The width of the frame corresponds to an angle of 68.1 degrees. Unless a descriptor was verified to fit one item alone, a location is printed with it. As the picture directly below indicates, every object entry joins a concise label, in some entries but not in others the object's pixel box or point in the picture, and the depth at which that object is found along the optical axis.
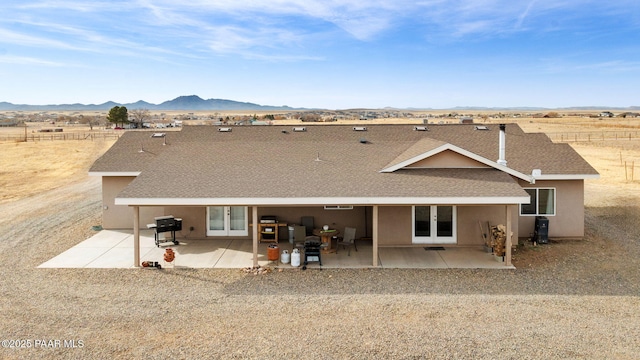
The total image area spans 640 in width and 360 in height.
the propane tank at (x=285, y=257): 14.26
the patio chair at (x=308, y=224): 16.81
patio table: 15.36
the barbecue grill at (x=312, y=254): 14.27
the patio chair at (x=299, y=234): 15.95
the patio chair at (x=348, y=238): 15.98
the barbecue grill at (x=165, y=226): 16.08
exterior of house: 13.69
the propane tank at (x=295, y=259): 13.98
